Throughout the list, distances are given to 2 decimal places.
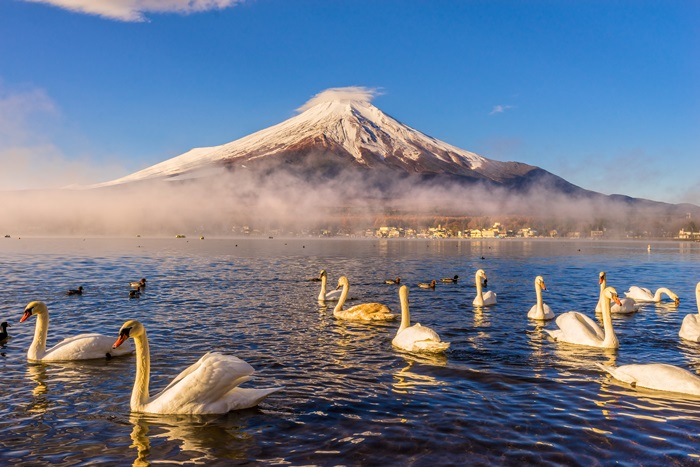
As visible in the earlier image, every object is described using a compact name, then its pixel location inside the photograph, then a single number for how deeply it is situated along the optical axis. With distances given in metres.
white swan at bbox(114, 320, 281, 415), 10.07
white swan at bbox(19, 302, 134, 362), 14.77
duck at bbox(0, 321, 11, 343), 17.74
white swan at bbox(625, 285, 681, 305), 27.98
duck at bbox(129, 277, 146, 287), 33.98
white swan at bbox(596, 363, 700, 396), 11.73
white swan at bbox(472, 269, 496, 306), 26.01
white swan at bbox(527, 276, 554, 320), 21.91
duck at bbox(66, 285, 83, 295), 30.31
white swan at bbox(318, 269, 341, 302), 28.28
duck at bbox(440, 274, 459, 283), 39.63
